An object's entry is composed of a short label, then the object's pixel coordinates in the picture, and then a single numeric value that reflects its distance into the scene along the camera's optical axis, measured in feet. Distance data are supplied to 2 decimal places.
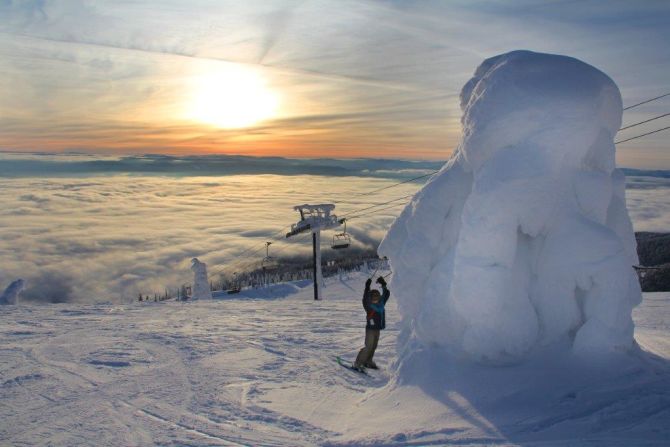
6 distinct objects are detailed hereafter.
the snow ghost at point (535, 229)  26.48
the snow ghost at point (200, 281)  119.16
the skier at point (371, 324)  34.58
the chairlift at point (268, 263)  132.98
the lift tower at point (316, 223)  103.35
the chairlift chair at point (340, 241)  113.85
